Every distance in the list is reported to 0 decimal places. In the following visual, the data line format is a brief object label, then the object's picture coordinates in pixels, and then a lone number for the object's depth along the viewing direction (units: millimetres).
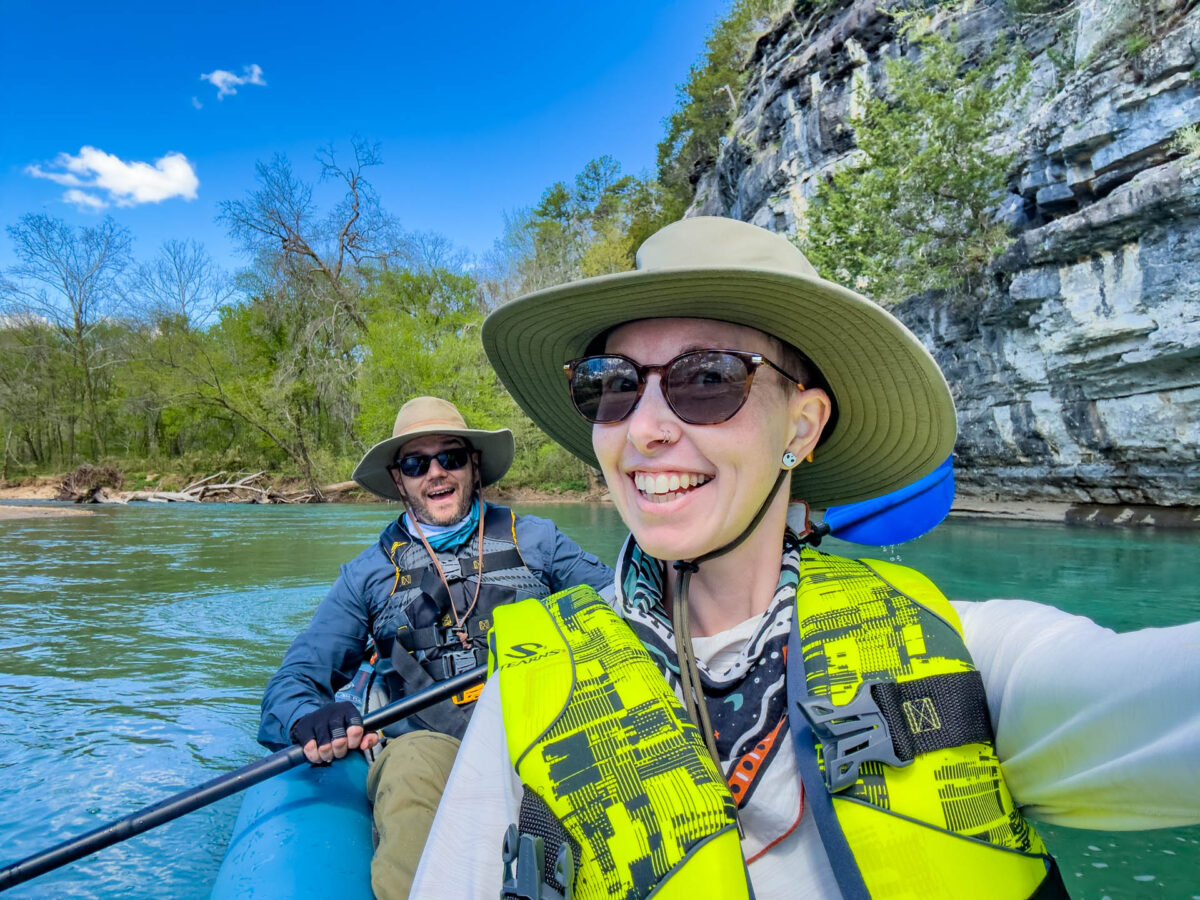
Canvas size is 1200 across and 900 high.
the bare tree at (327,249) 26969
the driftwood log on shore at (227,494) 24062
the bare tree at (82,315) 26844
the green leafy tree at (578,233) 30469
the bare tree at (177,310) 29062
